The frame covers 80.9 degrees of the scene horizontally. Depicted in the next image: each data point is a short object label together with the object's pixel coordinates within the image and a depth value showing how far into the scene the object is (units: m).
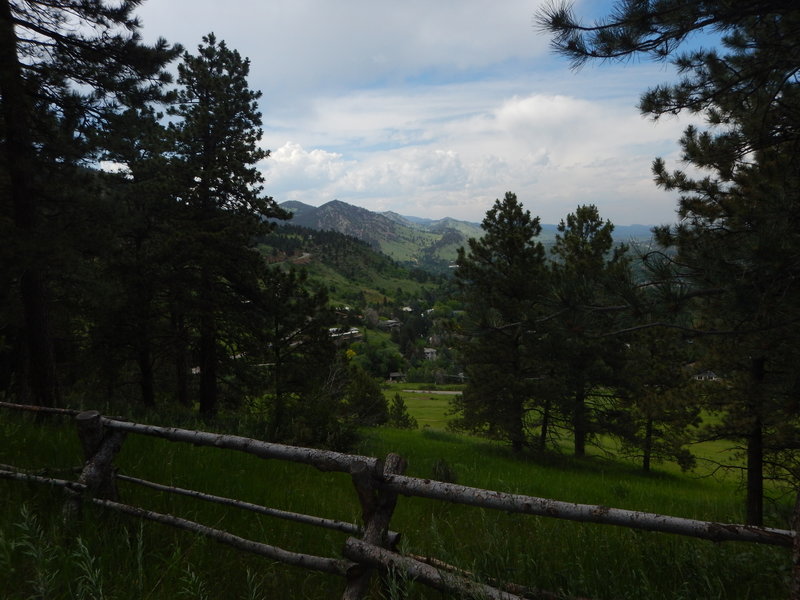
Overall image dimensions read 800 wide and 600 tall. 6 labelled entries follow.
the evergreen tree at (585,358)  18.73
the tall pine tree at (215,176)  14.94
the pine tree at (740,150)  4.75
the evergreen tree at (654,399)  11.80
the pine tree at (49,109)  8.59
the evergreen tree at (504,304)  17.91
